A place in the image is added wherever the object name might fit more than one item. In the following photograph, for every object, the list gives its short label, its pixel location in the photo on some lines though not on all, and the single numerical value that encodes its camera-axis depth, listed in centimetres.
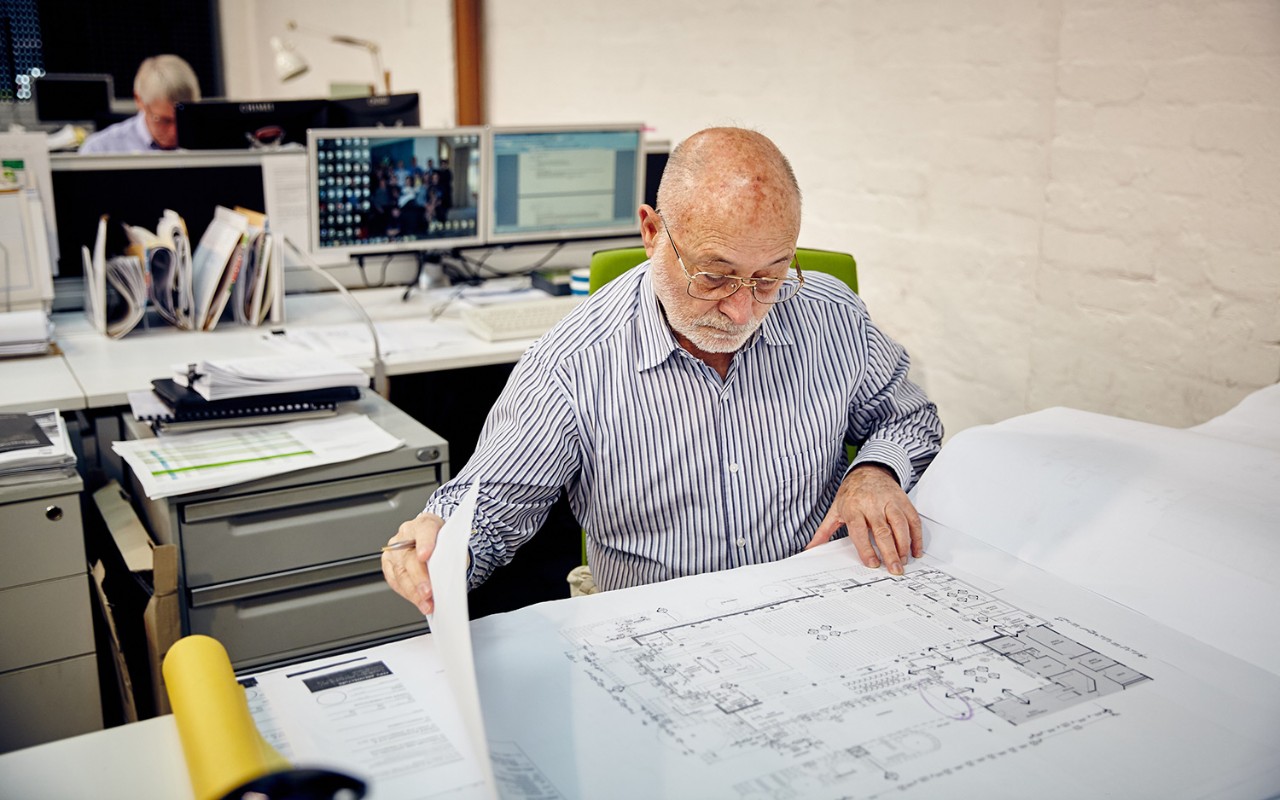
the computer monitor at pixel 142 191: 260
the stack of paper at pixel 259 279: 259
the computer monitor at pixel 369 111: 330
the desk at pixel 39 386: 197
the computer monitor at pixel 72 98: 529
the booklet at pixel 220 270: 255
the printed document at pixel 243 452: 175
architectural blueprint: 82
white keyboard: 253
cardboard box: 172
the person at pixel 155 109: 425
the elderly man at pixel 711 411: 129
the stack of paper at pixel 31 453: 169
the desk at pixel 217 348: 214
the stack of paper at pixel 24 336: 227
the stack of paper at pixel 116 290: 245
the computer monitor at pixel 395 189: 266
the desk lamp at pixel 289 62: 499
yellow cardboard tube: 70
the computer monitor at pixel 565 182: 291
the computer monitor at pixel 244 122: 312
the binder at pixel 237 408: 192
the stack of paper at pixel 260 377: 193
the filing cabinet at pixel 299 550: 181
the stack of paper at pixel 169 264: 251
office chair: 164
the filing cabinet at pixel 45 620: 169
